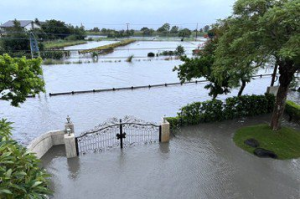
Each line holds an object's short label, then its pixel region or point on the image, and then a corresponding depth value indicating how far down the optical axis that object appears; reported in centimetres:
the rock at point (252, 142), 1011
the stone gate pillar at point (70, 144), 896
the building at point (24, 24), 5262
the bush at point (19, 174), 355
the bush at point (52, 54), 3453
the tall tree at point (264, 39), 719
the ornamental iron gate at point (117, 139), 999
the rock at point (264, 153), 936
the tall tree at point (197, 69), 1228
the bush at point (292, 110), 1258
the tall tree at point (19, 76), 833
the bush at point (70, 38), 5759
